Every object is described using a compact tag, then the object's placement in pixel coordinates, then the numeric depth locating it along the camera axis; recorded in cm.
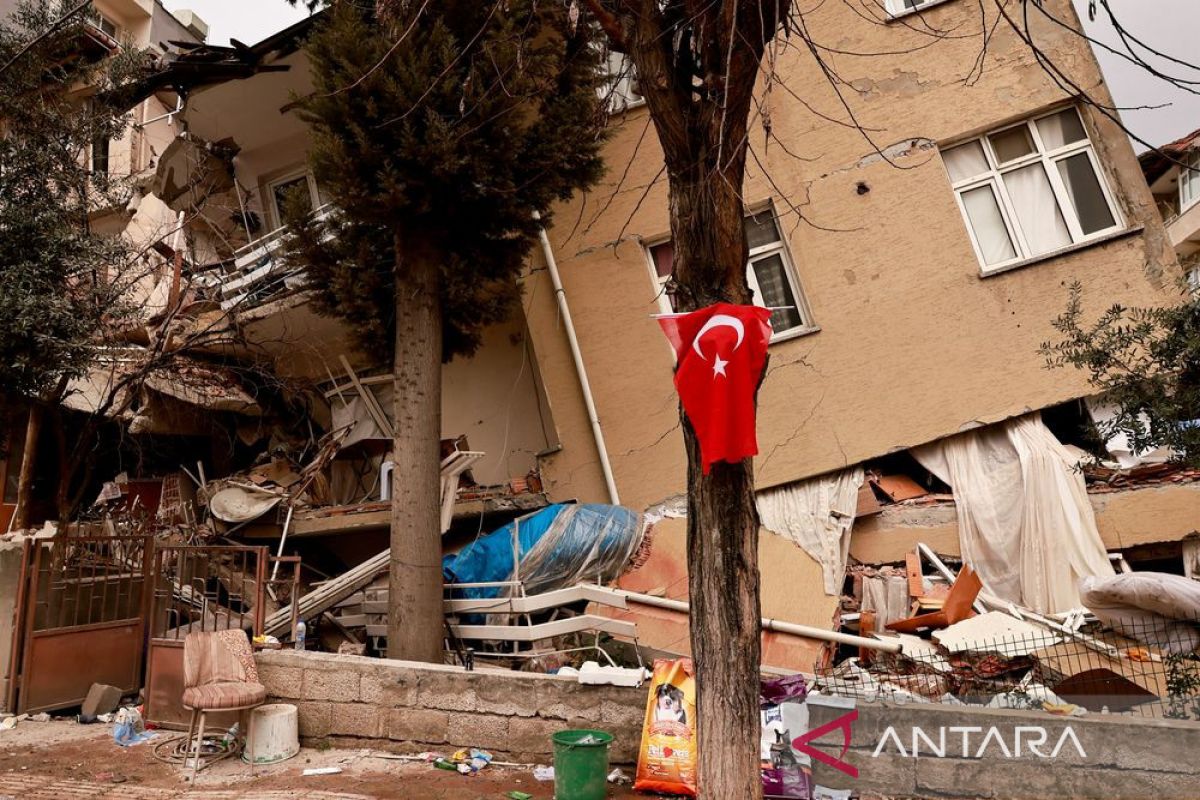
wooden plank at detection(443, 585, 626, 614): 772
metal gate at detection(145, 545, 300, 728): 701
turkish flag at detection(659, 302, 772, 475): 399
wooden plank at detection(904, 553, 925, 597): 812
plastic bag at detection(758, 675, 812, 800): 493
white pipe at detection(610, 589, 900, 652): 700
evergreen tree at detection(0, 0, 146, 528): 815
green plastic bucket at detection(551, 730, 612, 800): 477
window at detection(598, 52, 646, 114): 1015
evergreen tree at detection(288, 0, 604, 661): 726
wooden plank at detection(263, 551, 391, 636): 842
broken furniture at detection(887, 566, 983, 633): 738
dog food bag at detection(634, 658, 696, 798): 497
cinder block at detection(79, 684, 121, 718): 746
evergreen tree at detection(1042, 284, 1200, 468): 511
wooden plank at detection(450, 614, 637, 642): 729
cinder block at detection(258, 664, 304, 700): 633
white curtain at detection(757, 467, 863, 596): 842
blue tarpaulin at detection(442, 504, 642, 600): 823
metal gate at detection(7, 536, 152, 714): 754
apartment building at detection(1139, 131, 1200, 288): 1612
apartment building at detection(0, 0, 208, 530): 1127
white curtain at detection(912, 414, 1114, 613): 779
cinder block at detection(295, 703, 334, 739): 619
